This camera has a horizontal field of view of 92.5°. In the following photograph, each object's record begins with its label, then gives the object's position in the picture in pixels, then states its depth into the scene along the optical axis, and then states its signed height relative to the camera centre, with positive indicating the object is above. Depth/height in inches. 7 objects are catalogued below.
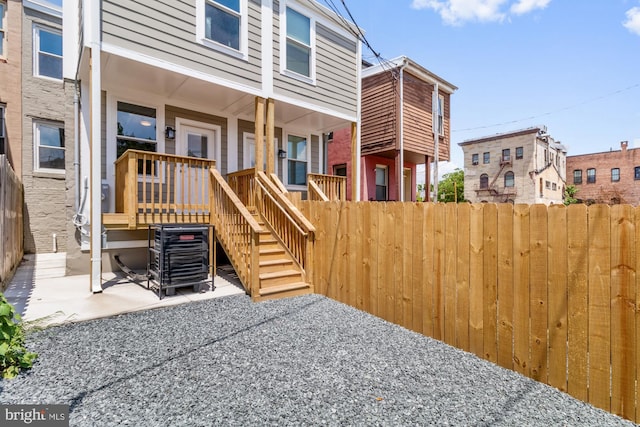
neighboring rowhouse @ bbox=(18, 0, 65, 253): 310.5 +87.0
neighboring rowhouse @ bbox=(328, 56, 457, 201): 440.5 +130.8
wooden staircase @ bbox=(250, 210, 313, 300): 187.9 -40.3
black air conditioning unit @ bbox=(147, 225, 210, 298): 181.9 -27.5
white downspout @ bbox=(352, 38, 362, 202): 328.2 +109.5
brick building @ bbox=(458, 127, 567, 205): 1011.9 +154.5
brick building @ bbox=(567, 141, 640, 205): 1072.2 +132.4
